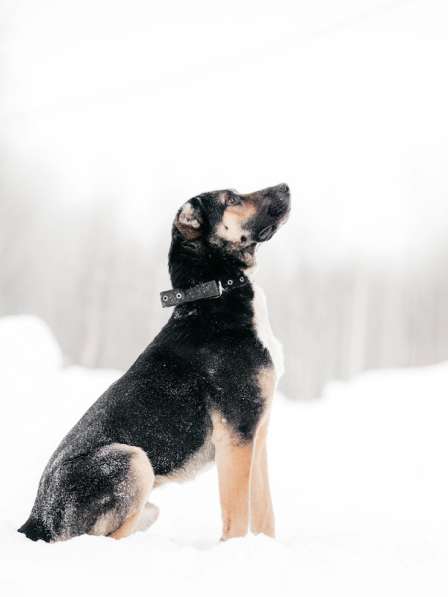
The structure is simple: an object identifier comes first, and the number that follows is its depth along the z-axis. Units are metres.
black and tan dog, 3.03
